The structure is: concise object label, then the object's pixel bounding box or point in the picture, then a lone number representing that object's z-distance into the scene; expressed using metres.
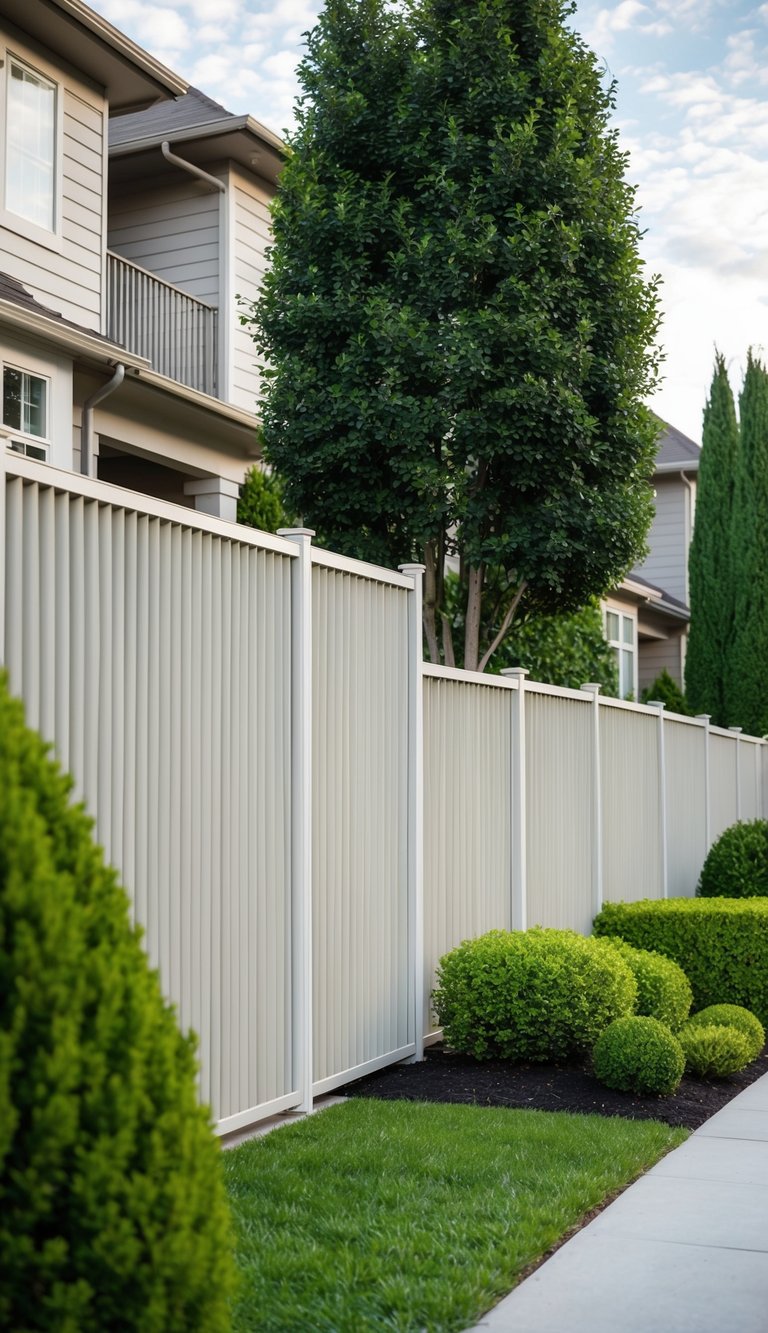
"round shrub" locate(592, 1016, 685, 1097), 7.15
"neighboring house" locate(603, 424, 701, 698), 27.25
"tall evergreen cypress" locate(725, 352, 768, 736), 21.97
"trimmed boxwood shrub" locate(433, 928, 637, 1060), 7.64
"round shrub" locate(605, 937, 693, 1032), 8.64
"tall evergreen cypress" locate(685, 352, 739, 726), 22.38
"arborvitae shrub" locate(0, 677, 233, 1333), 2.33
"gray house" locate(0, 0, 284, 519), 11.04
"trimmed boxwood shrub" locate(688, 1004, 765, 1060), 8.80
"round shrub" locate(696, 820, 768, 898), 13.25
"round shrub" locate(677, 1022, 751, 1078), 8.02
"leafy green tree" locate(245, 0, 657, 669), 10.45
